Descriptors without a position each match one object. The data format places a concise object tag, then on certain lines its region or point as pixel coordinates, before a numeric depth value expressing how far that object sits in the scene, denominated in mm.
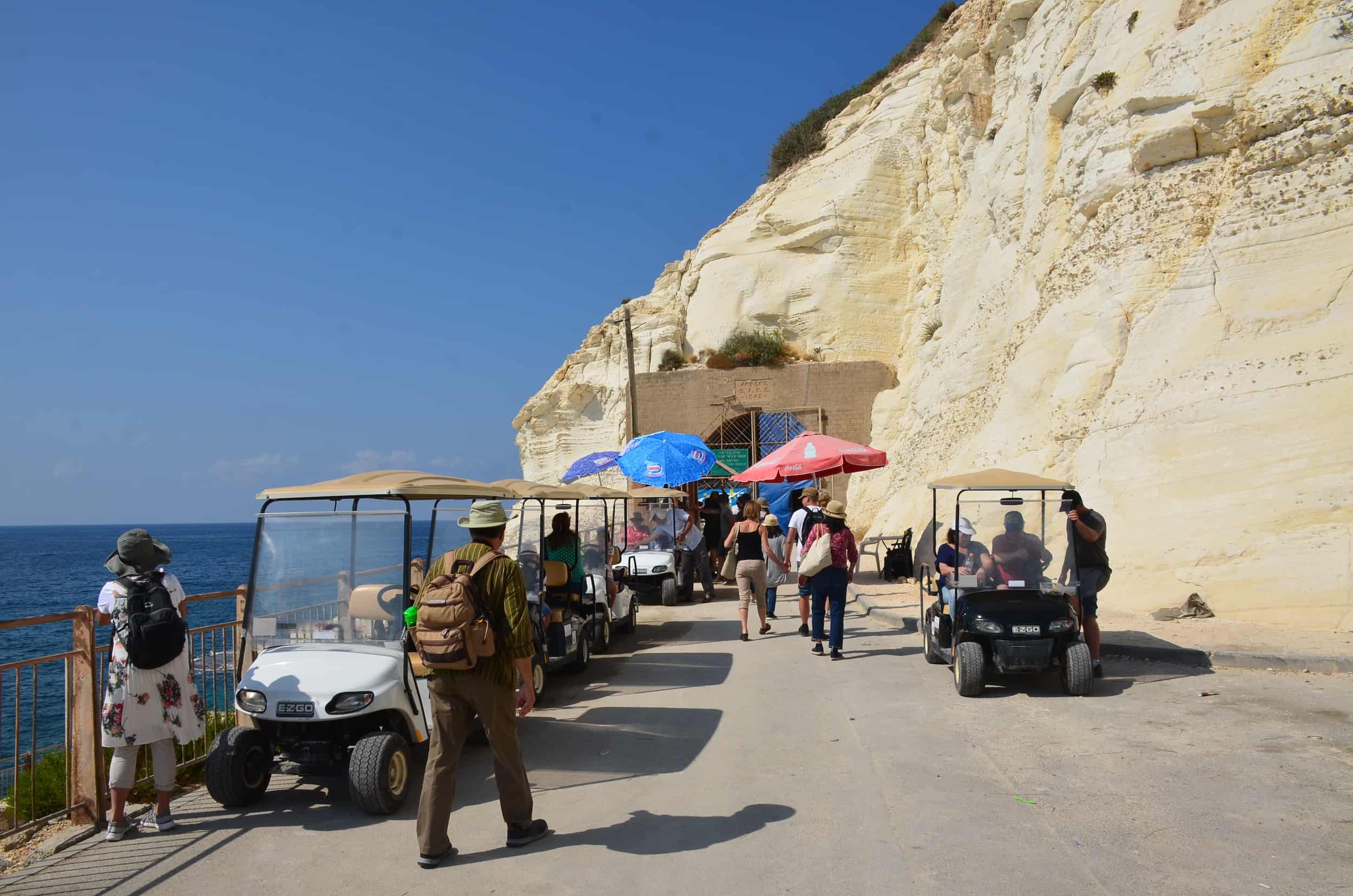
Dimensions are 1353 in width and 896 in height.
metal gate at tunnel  27516
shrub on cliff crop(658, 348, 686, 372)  31969
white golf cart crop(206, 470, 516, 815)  5711
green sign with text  28031
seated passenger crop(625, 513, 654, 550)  16016
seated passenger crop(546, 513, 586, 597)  10375
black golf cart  8023
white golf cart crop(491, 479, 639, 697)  9383
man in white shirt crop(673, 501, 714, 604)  16344
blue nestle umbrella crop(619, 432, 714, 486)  16438
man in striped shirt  4824
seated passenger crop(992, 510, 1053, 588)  8641
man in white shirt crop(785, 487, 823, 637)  12361
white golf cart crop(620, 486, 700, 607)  15594
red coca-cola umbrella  15992
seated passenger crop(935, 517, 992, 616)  8781
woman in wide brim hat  5449
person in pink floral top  10078
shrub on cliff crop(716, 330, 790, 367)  29250
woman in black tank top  11914
